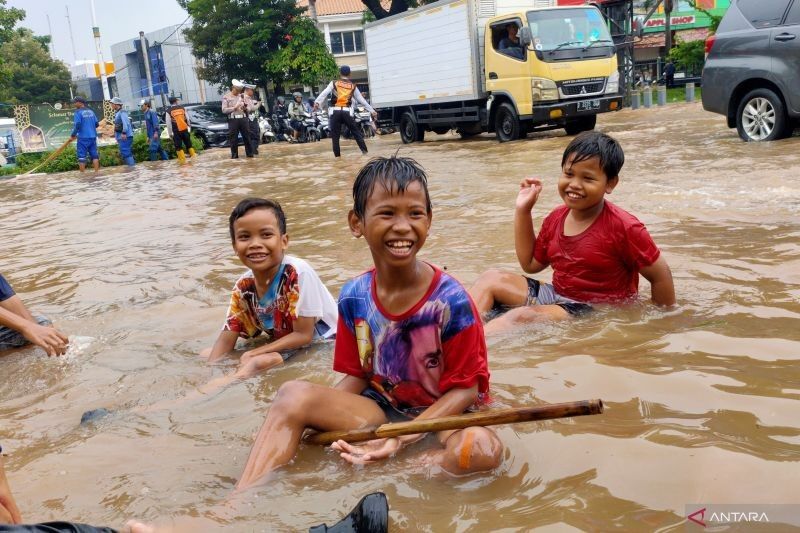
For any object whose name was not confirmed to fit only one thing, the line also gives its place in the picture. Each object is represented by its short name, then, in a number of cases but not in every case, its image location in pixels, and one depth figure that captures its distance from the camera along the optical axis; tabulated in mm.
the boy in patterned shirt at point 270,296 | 3760
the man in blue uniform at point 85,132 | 18703
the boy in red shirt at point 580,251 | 3795
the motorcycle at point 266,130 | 27375
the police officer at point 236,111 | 17922
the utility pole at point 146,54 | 30597
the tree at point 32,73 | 59250
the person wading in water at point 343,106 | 15906
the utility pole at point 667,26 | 33094
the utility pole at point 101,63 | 35469
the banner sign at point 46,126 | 24672
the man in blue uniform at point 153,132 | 20634
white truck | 14258
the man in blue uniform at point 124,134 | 19906
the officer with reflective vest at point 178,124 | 19734
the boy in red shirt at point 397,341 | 2488
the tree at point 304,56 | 35562
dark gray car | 9375
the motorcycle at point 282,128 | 27109
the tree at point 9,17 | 34094
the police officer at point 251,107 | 18203
